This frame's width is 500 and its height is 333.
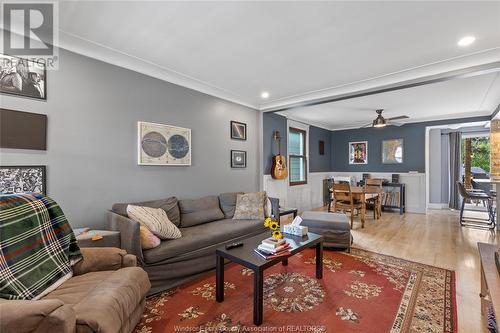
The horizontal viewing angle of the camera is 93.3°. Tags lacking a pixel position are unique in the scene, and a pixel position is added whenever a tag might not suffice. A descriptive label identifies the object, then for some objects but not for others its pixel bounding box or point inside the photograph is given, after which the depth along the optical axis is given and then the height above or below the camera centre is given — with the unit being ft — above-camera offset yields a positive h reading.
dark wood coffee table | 5.83 -2.50
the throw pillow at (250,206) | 11.42 -1.90
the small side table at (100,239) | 6.65 -2.07
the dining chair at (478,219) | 14.70 -2.99
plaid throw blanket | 4.40 -1.68
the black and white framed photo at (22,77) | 6.82 +2.72
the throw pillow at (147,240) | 7.23 -2.24
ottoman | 10.69 -2.80
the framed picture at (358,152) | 22.62 +1.54
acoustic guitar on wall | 15.97 +0.02
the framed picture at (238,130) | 13.80 +2.24
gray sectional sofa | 7.17 -2.49
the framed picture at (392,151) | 20.71 +1.51
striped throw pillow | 7.73 -1.79
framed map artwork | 9.75 +1.04
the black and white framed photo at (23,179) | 6.71 -0.34
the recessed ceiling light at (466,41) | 7.50 +4.13
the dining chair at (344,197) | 14.80 -1.91
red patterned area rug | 5.81 -3.86
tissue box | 8.40 -2.25
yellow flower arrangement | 7.22 -1.89
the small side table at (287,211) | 12.67 -2.38
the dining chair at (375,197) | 16.68 -2.11
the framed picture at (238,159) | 13.80 +0.54
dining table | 15.01 -1.70
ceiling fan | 15.07 +2.95
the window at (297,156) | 19.06 +1.00
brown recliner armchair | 3.19 -2.44
